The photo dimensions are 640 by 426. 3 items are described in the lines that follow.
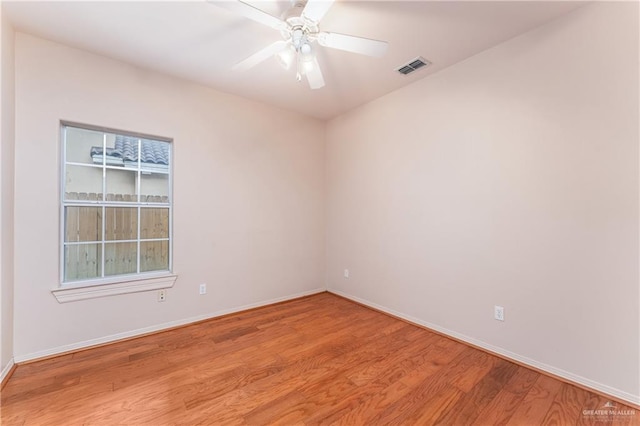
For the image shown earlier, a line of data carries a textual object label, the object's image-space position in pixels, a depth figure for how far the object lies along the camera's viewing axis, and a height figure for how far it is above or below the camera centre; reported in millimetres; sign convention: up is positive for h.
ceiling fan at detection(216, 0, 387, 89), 1617 +1208
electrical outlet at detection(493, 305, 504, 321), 2344 -870
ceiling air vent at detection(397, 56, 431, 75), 2588 +1470
